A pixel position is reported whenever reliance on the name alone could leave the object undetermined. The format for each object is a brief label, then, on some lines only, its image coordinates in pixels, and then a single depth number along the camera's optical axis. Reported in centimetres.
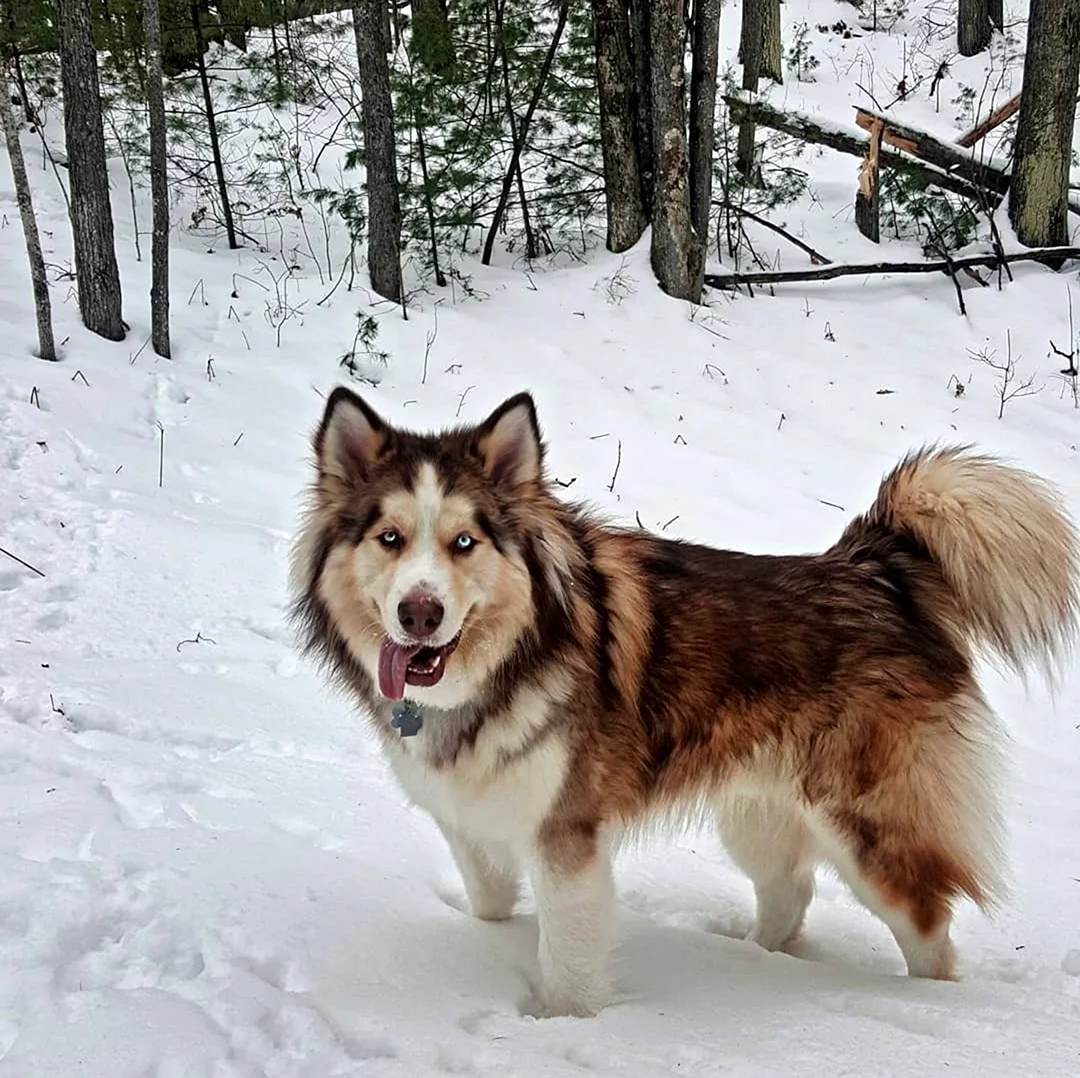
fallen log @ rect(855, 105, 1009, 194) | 1075
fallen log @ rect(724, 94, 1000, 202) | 1073
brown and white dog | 277
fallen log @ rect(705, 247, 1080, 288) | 991
